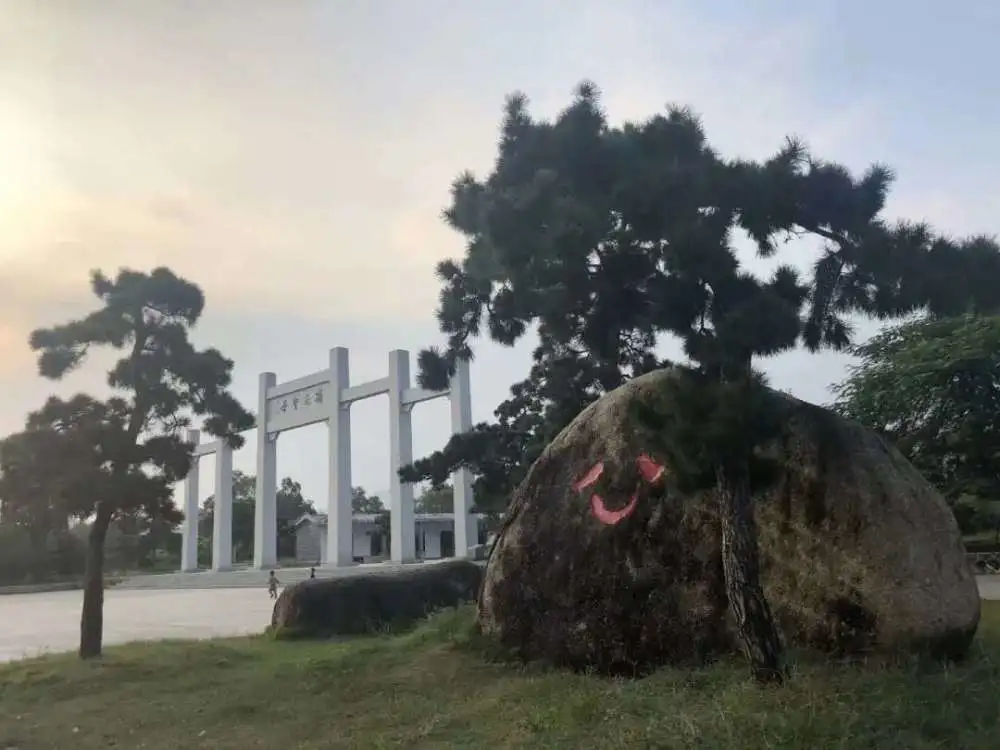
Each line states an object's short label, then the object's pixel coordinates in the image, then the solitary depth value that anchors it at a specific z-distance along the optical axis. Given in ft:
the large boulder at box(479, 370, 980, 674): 15.71
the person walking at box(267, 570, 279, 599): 63.52
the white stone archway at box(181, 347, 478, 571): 77.41
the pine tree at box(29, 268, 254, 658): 26.30
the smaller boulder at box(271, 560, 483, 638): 28.78
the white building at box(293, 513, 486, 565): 121.60
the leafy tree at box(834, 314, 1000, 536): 45.16
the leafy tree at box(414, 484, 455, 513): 165.99
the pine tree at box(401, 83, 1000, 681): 14.70
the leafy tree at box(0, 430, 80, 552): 25.95
